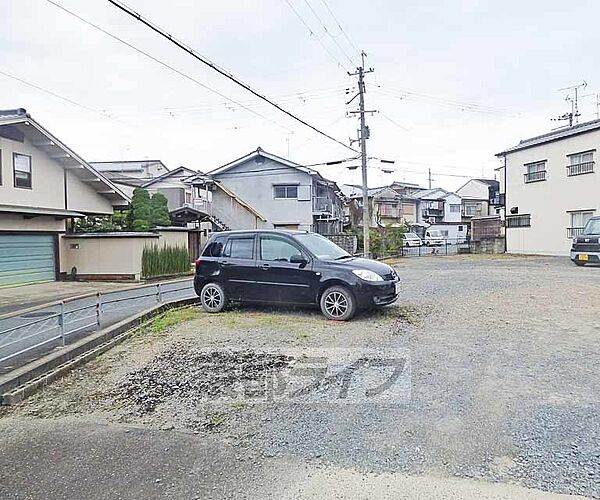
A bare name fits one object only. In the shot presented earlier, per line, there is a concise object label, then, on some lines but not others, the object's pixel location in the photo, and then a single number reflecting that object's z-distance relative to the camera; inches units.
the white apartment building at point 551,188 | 879.7
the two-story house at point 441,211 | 1927.9
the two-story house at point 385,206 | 1734.7
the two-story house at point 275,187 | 1263.5
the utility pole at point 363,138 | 888.9
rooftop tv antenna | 1382.9
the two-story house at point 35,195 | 611.2
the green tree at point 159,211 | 878.4
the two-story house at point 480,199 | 2086.6
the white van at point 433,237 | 1594.5
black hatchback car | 301.7
